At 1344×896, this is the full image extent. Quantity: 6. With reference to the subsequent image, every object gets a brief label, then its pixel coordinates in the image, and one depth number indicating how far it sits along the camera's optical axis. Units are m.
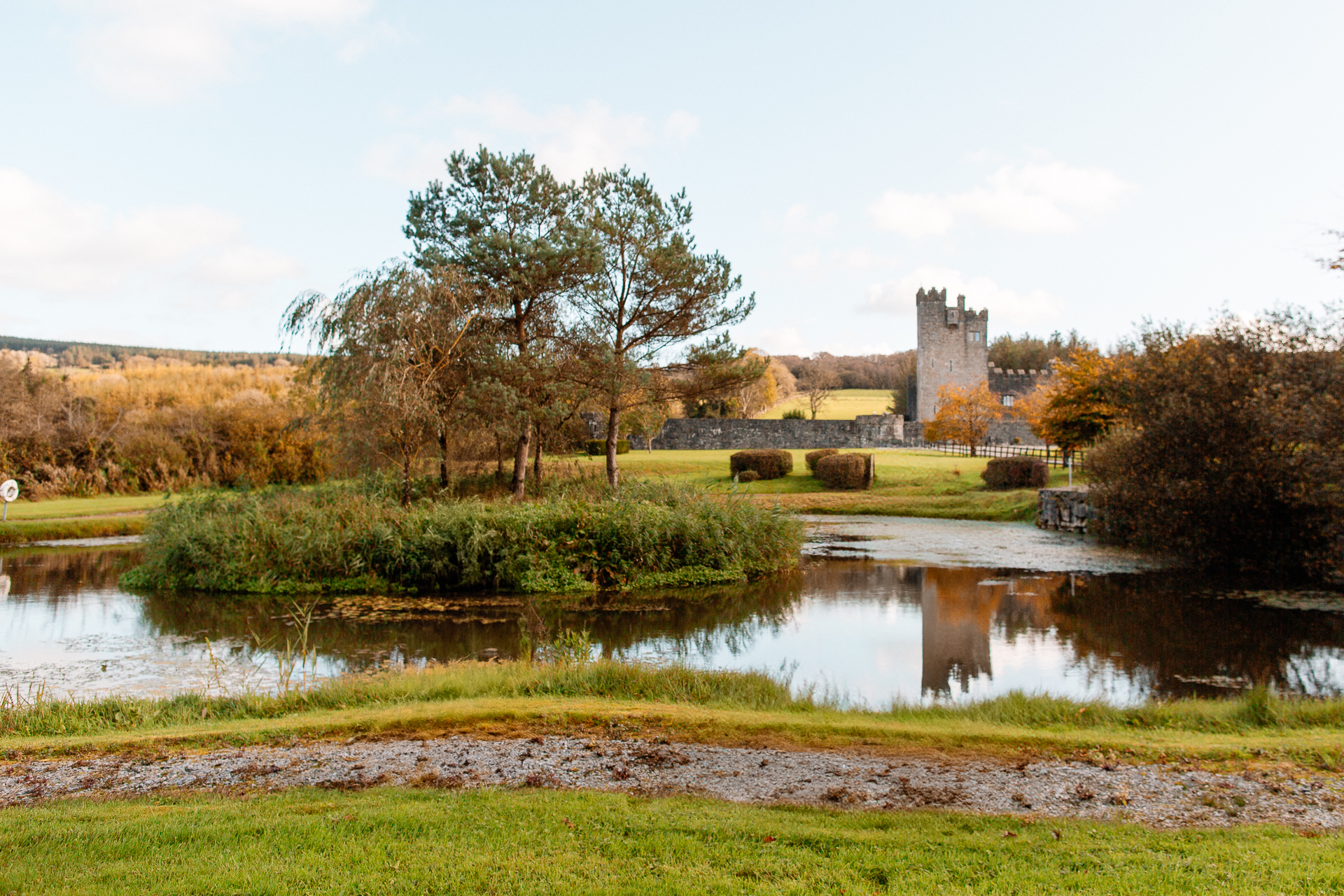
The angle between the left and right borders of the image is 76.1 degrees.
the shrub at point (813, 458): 29.20
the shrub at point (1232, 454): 12.92
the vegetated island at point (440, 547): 13.35
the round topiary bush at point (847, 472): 27.56
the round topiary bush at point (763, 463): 29.91
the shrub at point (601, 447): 34.27
